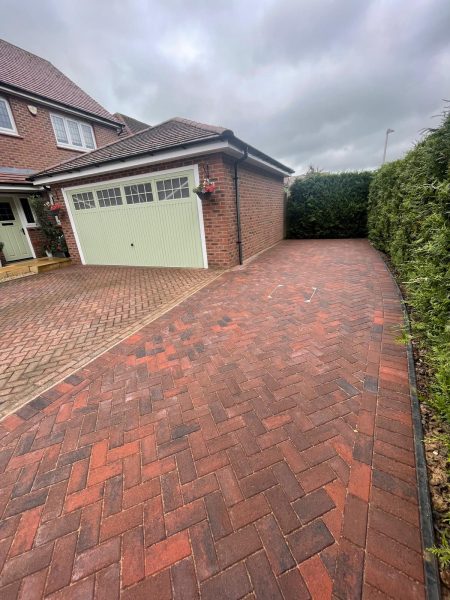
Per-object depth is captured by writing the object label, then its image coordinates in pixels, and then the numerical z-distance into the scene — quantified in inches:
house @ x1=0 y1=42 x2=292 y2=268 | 251.4
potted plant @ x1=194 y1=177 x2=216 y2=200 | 237.6
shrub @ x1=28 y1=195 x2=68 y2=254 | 358.0
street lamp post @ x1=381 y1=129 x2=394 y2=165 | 721.0
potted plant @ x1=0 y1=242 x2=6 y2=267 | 337.1
